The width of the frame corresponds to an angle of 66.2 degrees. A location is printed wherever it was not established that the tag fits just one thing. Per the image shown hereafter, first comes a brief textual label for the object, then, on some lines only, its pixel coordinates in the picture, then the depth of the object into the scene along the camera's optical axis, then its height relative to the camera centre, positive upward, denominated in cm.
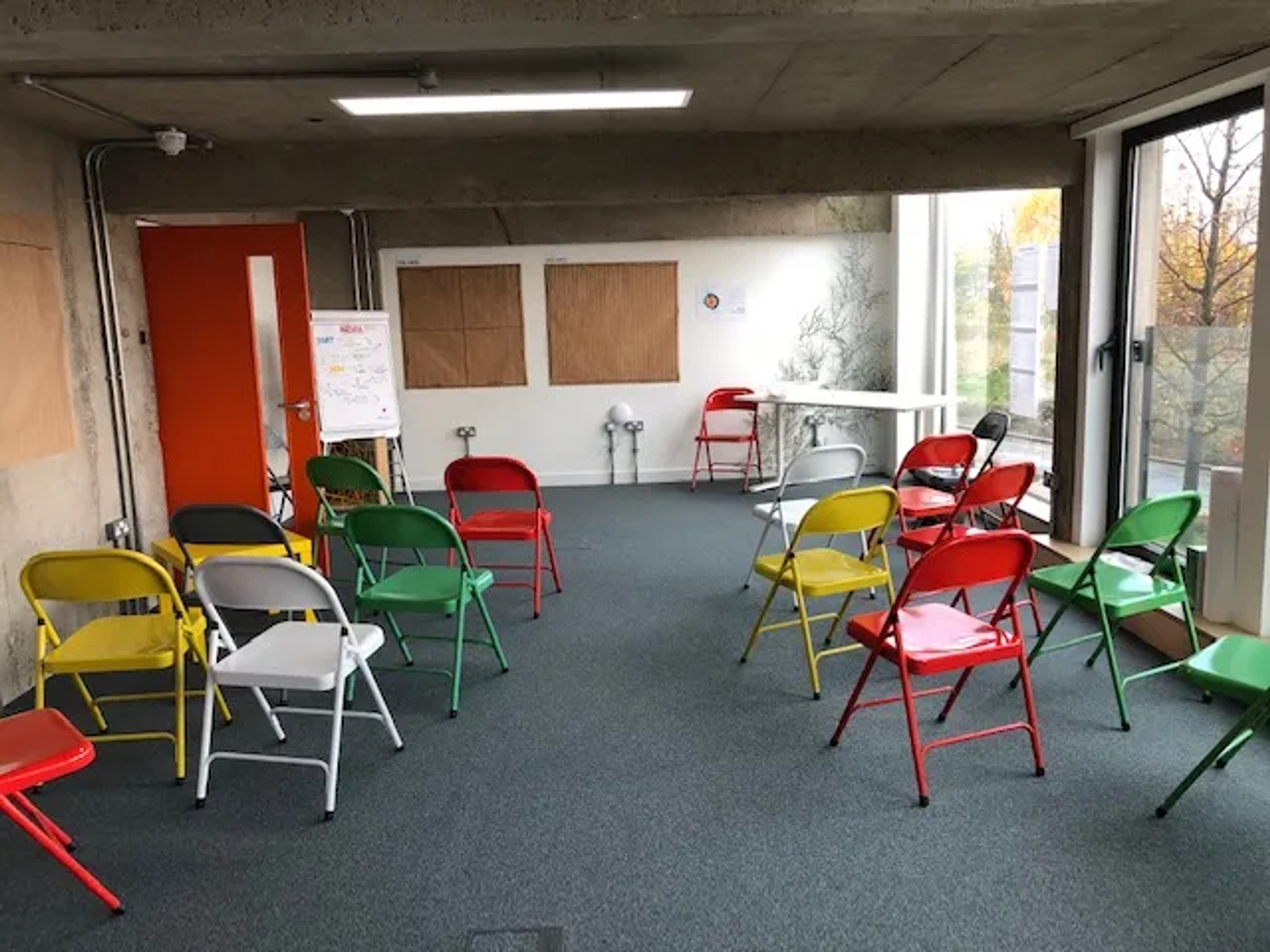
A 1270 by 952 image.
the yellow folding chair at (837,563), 373 -89
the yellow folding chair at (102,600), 309 -77
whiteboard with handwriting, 677 -8
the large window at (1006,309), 612 +21
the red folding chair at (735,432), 829 -70
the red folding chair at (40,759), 233 -93
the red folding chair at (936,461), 487 -60
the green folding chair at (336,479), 490 -58
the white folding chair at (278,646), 292 -90
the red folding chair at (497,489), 473 -67
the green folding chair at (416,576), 366 -86
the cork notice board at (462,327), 834 +29
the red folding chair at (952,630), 288 -92
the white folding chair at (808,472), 473 -62
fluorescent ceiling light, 391 +105
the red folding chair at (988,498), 420 -69
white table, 688 -40
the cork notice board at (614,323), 834 +28
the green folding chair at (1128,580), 335 -91
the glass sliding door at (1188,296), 426 +18
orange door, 518 +10
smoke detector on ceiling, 440 +105
